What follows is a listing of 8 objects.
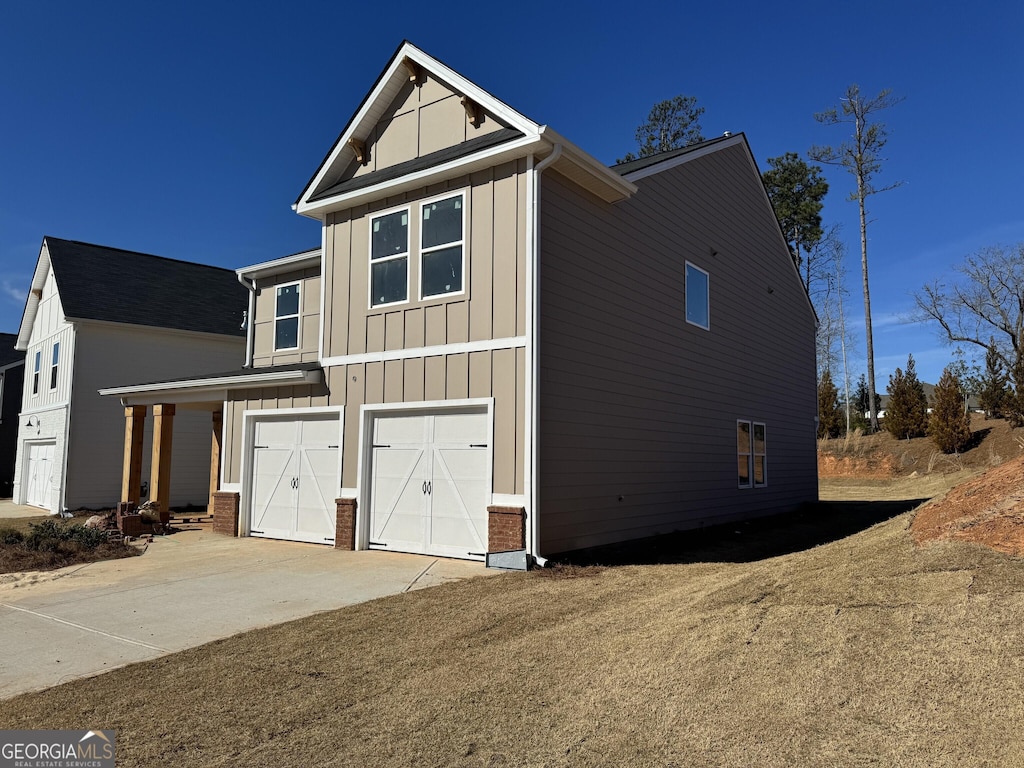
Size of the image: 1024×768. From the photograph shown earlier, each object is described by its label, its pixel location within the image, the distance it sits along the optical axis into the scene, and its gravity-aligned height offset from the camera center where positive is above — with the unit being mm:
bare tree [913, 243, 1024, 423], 35938 +7440
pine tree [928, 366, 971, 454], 27750 +1455
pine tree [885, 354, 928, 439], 31344 +2053
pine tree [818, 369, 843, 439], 35562 +2042
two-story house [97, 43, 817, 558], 9836 +1582
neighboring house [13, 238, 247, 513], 19438 +2858
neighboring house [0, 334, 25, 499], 28203 +1545
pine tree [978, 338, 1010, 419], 30562 +2824
